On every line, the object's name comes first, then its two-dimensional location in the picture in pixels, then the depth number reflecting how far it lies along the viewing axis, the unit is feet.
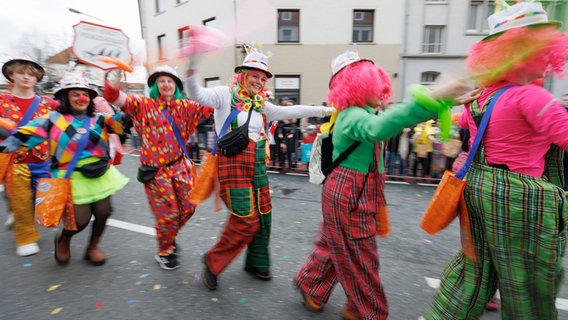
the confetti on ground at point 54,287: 8.93
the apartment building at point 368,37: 54.34
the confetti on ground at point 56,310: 7.92
